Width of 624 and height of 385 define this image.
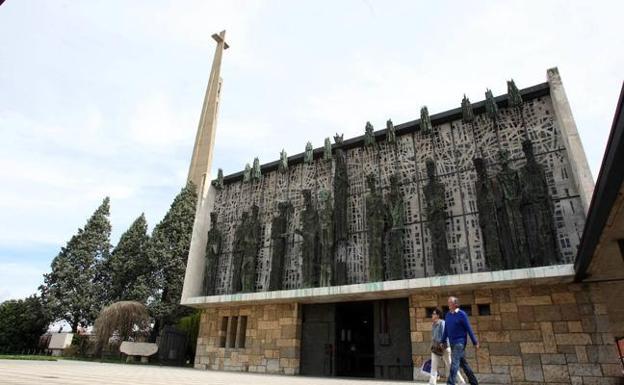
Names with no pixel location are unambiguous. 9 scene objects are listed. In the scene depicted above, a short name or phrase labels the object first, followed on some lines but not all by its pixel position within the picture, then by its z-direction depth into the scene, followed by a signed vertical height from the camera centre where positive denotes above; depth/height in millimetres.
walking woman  6629 +279
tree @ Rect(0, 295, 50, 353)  24281 +1456
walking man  5855 +425
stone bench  17922 +241
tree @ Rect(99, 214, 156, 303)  22359 +4973
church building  9891 +3238
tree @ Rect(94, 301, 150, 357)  19359 +1539
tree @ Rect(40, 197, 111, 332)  24250 +4269
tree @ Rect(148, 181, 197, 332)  21469 +5545
